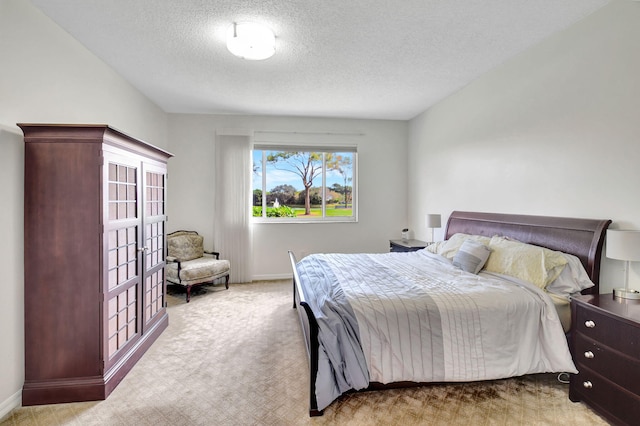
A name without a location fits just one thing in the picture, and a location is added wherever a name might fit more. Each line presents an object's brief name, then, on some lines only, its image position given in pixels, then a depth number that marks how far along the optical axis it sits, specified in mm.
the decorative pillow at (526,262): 2369
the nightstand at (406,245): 4566
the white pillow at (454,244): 3260
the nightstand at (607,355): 1693
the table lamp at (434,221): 4281
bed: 1951
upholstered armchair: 4191
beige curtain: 5074
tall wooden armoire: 2113
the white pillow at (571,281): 2287
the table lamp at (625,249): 1887
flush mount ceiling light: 2527
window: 5332
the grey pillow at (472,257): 2830
